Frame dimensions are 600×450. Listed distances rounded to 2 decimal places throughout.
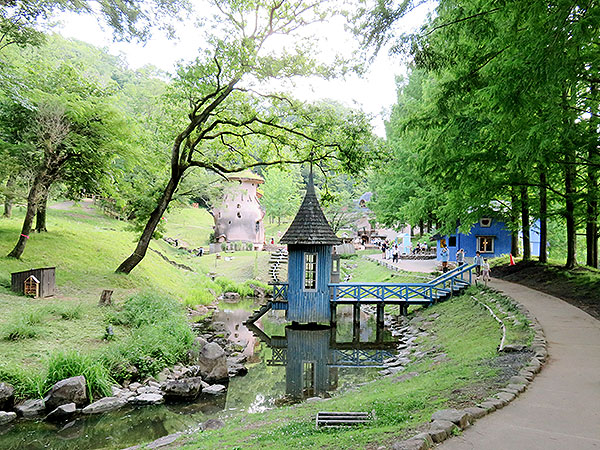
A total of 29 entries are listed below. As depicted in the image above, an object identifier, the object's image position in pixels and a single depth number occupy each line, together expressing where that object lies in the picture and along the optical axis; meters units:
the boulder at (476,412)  4.79
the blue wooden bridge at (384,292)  17.88
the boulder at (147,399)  9.20
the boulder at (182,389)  9.70
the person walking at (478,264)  19.38
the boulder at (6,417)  7.75
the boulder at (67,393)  8.42
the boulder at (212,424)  7.56
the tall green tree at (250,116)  14.79
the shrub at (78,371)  8.91
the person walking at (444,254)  25.81
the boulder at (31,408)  8.05
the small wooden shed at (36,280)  13.82
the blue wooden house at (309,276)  17.78
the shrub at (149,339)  10.38
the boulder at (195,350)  12.10
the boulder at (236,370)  11.69
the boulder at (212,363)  11.00
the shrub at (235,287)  25.77
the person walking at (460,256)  22.19
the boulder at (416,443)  3.91
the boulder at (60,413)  8.11
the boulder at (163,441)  6.81
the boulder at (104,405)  8.55
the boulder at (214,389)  10.17
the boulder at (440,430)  4.17
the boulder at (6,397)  8.07
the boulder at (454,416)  4.52
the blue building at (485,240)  25.58
